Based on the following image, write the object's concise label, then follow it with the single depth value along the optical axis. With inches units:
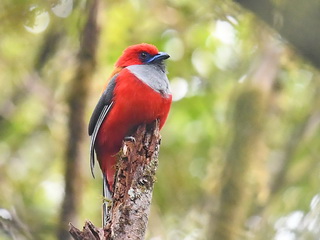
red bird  351.6
